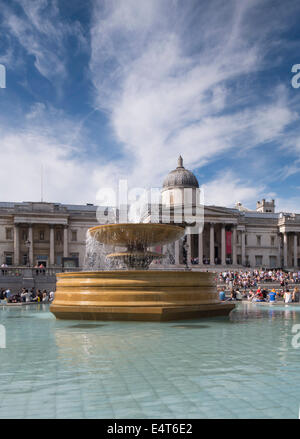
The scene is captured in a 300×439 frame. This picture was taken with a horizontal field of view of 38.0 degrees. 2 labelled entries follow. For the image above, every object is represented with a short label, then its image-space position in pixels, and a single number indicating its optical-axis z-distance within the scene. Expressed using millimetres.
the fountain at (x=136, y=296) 11258
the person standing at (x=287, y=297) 22072
